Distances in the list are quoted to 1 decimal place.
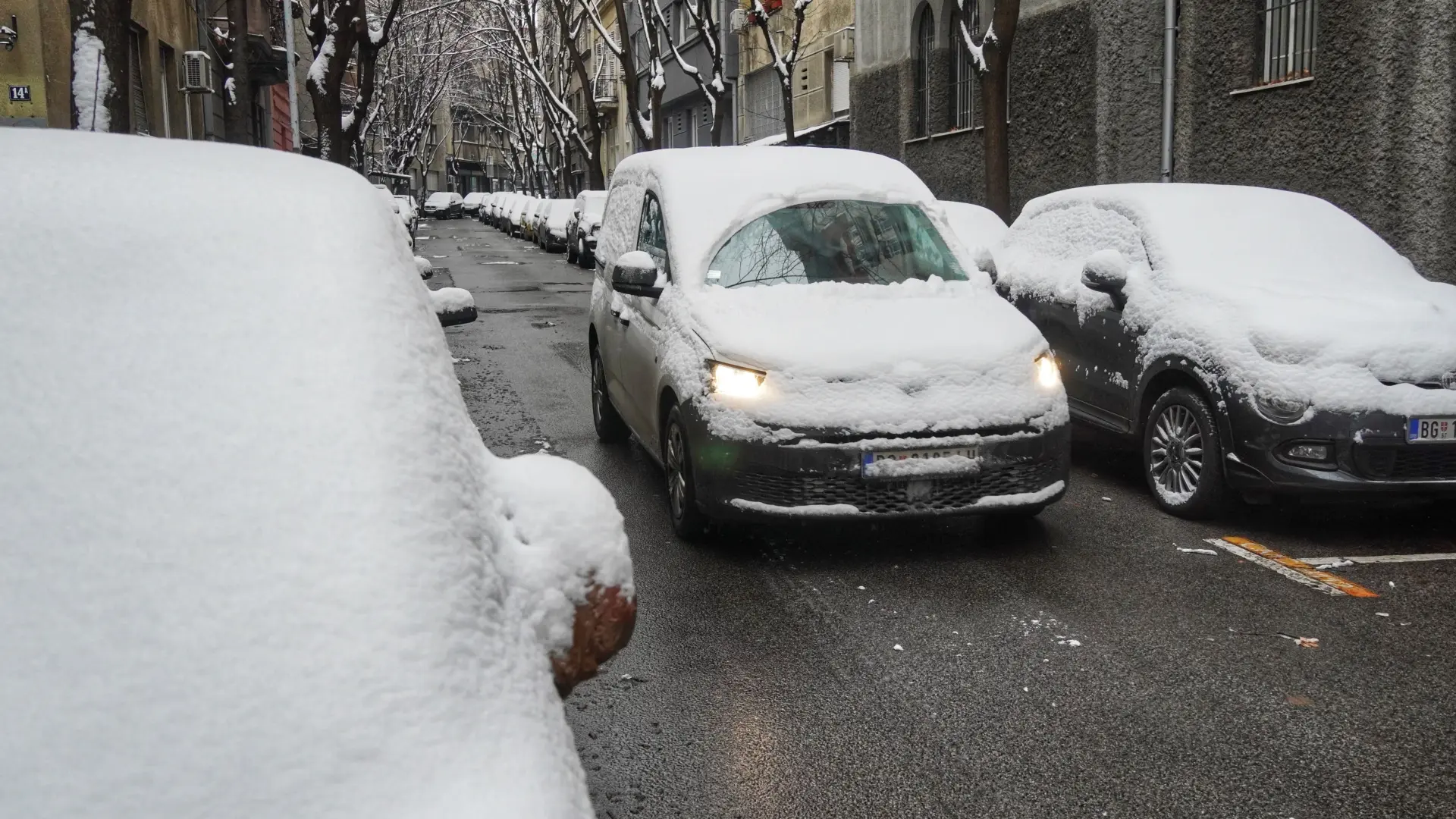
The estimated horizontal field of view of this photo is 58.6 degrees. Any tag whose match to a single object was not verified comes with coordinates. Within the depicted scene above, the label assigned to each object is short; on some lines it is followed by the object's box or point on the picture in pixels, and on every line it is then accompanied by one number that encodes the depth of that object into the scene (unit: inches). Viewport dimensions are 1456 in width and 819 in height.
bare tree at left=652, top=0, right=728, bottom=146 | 1073.1
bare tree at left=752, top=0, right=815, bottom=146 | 994.1
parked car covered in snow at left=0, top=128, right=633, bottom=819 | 63.0
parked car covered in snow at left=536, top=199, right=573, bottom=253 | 1379.2
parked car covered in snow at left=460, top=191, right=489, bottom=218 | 3272.6
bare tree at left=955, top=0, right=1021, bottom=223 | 577.6
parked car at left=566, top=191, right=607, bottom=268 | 1046.4
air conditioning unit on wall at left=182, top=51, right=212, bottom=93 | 1074.7
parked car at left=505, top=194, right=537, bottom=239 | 1787.6
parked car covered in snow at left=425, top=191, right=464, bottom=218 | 3176.7
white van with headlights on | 210.8
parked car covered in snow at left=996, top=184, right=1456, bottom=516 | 228.8
